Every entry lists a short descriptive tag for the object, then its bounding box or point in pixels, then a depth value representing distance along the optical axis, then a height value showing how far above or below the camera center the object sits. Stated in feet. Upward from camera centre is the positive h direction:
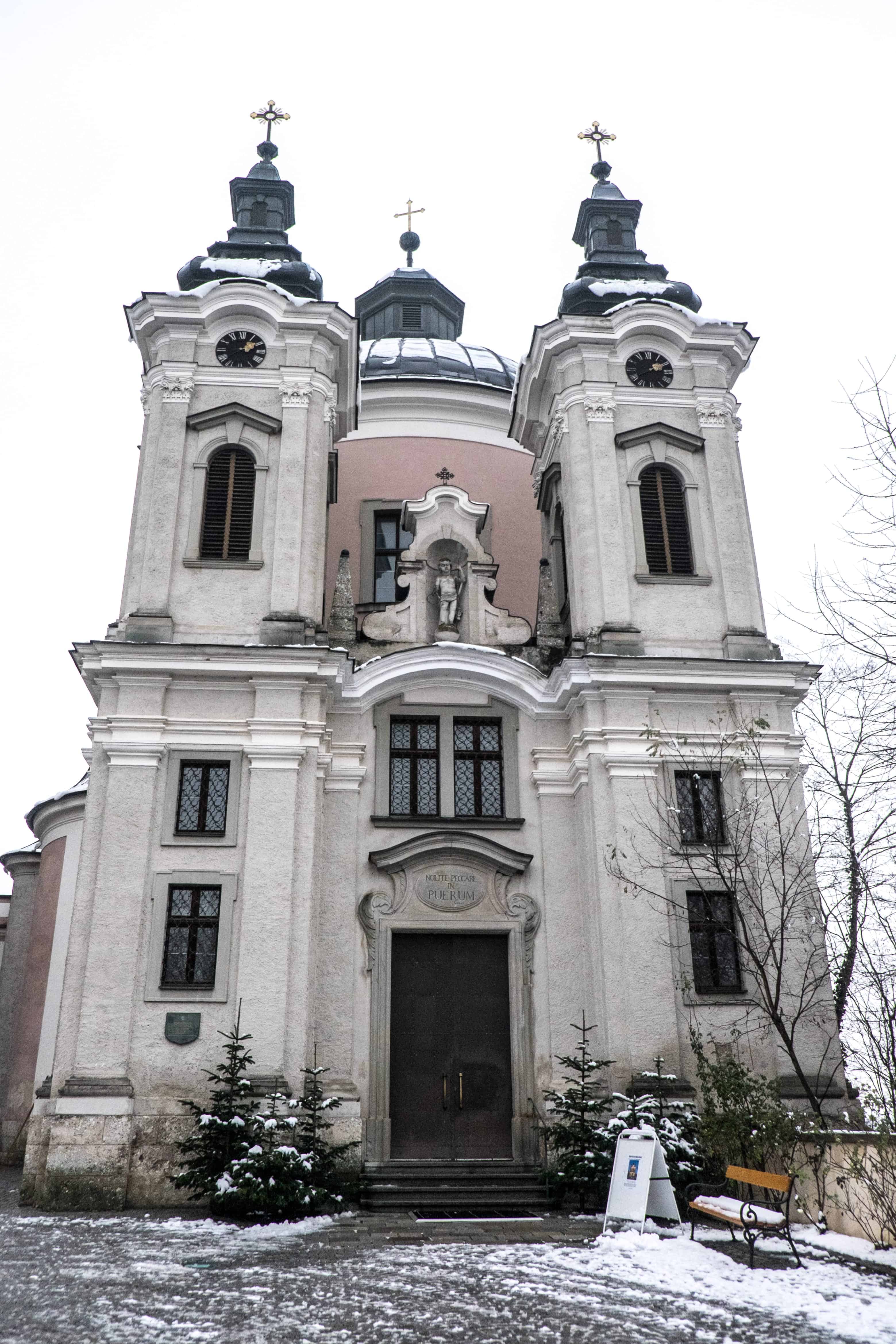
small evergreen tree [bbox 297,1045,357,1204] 41.93 +1.25
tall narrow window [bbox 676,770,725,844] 52.85 +15.04
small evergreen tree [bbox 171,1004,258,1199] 41.34 +1.42
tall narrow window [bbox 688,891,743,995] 50.37 +8.84
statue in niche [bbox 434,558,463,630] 59.67 +27.13
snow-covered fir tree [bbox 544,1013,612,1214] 42.73 +1.45
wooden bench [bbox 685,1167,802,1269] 32.14 -1.12
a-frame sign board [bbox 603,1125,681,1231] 37.19 -0.41
